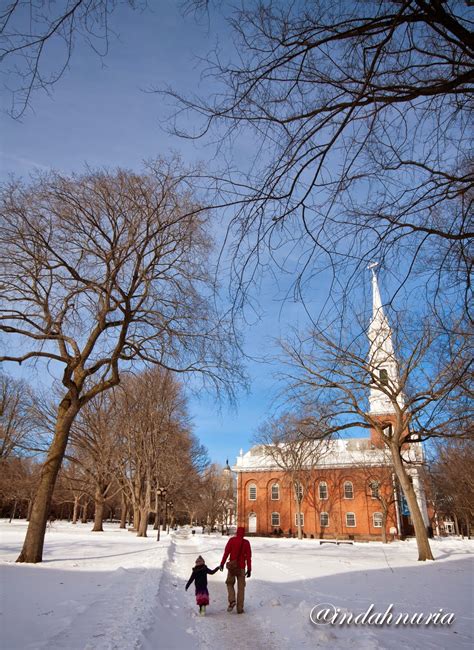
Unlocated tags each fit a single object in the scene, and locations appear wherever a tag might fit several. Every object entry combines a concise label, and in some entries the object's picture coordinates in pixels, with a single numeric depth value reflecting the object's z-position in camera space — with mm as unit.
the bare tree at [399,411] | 17109
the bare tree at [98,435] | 29328
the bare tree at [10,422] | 38594
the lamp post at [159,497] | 31388
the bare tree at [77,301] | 11961
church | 48950
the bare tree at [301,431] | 16672
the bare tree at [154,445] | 31652
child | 7820
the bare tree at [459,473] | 26256
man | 8031
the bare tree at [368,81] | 3258
